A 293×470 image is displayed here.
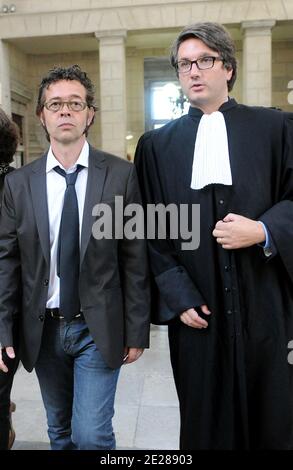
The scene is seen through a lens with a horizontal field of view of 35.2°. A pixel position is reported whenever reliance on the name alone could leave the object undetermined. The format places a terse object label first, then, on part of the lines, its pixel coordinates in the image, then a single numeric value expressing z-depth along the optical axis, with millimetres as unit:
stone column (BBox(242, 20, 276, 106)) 13336
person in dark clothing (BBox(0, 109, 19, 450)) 2502
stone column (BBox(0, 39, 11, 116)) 13961
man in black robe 2230
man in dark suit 2219
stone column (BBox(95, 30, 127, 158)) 13695
